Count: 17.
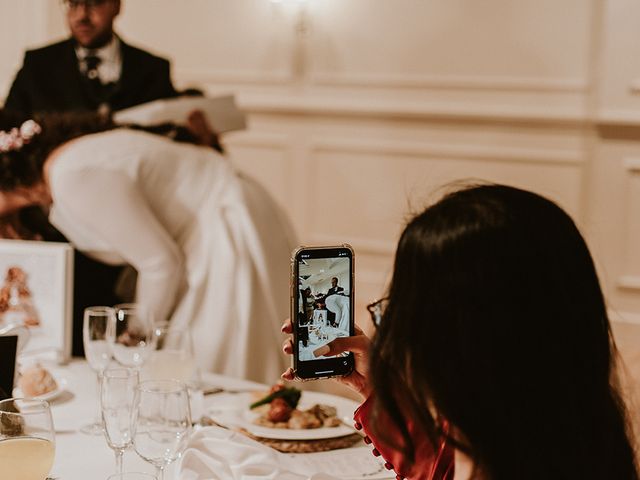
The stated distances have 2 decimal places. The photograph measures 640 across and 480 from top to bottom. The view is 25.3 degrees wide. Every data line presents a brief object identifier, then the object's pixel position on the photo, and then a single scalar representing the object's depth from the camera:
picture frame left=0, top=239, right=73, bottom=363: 2.37
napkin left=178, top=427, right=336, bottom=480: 1.70
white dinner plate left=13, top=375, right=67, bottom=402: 2.05
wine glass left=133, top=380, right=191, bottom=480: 1.62
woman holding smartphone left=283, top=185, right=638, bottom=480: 1.31
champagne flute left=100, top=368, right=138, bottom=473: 1.68
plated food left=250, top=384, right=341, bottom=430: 1.93
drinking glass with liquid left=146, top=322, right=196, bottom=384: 2.00
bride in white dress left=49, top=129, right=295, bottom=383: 2.81
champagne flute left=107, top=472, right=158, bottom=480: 1.61
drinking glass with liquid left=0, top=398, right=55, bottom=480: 1.59
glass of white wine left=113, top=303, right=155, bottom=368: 2.08
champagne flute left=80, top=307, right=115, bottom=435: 2.07
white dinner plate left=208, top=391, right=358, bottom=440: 1.89
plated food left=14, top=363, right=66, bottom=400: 2.06
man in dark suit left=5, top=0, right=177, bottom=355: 3.65
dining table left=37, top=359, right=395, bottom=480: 1.78
